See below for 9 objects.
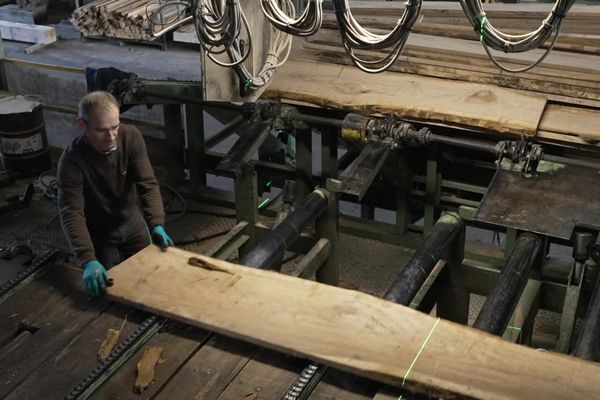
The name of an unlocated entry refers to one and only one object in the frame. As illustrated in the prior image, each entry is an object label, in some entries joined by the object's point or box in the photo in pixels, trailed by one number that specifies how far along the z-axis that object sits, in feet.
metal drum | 14.47
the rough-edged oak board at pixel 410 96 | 10.59
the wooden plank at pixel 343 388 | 6.27
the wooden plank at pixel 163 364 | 6.41
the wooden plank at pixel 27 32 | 22.58
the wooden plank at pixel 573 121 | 10.11
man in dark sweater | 8.50
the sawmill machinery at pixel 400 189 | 7.74
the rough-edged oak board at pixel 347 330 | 6.22
